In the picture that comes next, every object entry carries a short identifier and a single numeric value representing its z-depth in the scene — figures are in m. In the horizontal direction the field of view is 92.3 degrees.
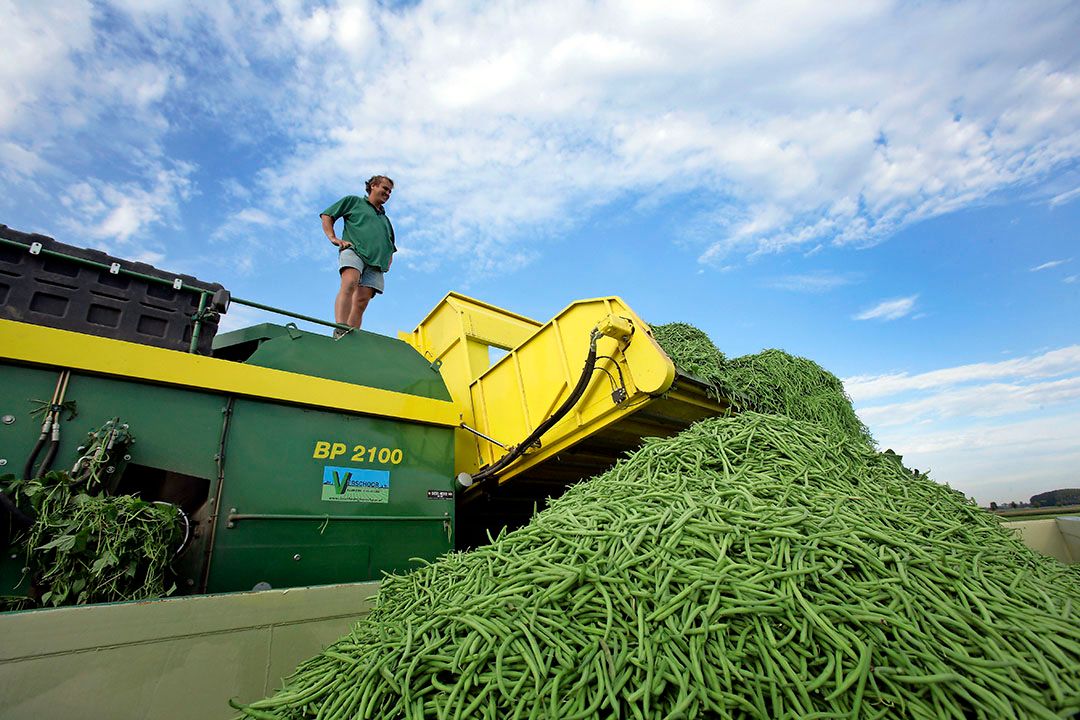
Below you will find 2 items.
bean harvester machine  2.68
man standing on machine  4.54
